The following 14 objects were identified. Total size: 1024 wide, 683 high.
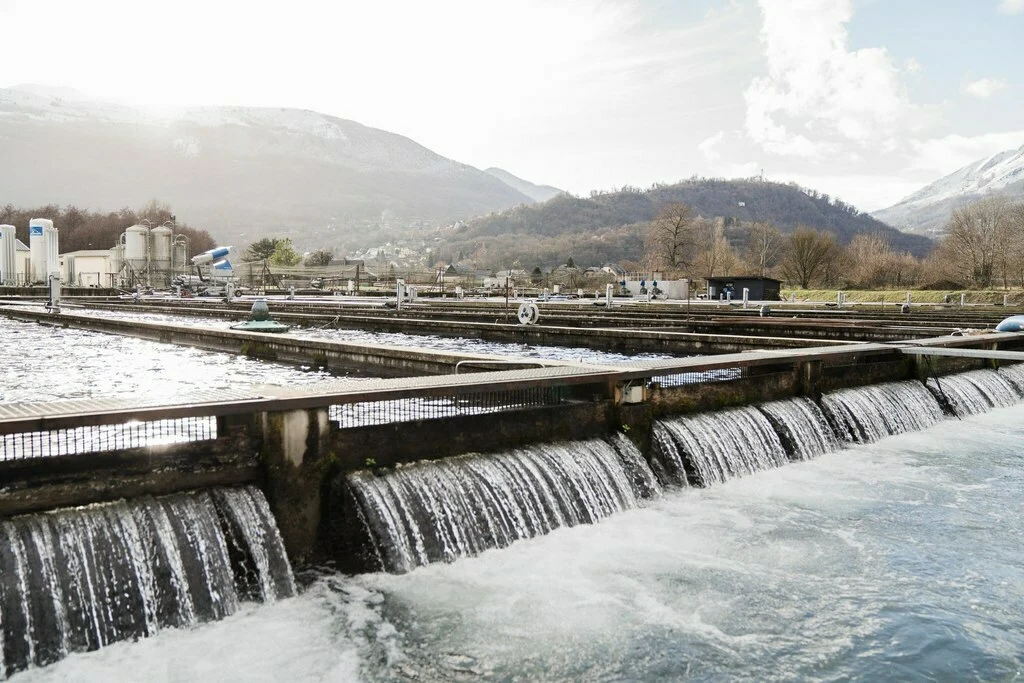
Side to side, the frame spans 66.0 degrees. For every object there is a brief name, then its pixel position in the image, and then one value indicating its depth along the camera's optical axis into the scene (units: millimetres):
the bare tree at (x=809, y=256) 63219
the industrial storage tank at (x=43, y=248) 63312
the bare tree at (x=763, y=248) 87875
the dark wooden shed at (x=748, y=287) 47562
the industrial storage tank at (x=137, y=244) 70312
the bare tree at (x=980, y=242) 54906
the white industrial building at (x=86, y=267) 74875
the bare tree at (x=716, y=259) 81750
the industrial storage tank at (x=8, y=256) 65000
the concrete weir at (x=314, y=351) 10633
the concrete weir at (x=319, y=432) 5227
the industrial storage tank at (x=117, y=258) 71988
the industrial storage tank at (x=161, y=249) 71062
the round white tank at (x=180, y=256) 72875
